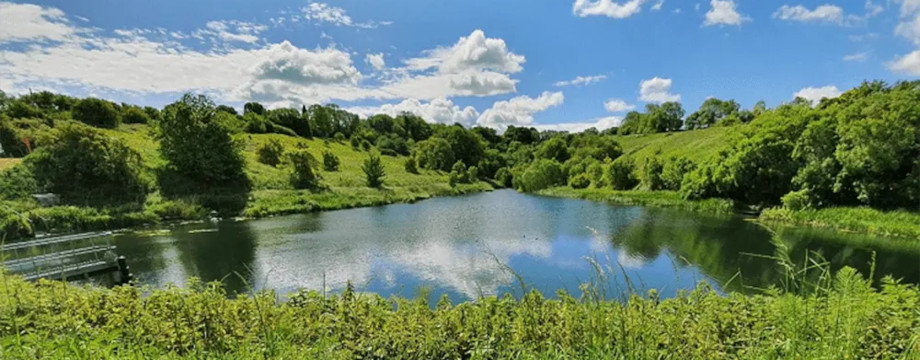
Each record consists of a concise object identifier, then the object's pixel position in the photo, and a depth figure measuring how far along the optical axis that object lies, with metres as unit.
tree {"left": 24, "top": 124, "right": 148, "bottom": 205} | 29.80
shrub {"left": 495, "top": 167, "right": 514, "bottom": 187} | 87.94
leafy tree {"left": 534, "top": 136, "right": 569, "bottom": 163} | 91.44
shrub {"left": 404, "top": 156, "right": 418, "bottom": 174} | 71.56
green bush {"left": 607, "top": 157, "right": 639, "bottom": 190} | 54.72
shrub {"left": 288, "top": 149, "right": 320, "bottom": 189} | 44.41
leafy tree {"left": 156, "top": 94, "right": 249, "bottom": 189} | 37.47
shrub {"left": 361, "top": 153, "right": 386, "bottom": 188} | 52.56
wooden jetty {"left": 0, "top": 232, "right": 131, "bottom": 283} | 11.67
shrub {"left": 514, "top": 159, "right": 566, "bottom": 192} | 70.94
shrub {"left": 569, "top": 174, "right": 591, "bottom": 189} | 64.06
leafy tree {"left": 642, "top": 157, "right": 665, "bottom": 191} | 47.97
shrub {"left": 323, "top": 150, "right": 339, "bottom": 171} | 55.81
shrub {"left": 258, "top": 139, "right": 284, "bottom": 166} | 49.78
